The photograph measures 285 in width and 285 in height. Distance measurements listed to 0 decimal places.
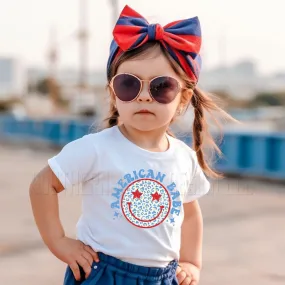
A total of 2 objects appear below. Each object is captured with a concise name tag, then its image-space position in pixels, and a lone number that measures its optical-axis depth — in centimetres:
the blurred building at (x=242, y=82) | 5934
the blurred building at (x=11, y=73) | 10738
